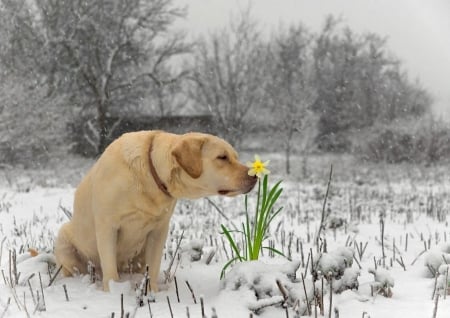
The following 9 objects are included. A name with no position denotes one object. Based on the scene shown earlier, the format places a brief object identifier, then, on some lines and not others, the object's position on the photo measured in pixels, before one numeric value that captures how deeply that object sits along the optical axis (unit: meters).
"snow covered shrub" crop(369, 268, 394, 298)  2.85
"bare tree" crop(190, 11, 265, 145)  21.97
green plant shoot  3.08
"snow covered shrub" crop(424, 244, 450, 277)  3.27
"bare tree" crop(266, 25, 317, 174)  20.42
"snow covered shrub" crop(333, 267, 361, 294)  2.90
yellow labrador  3.09
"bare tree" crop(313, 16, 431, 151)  29.42
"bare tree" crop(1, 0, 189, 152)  25.59
